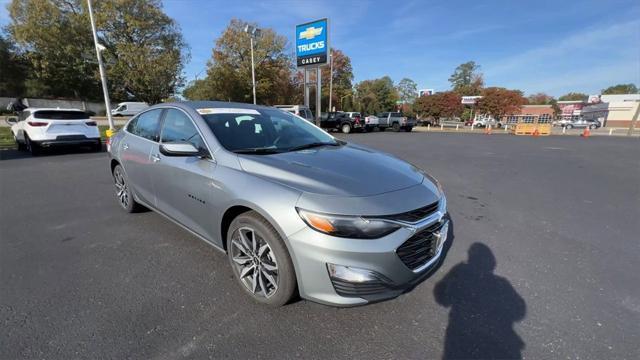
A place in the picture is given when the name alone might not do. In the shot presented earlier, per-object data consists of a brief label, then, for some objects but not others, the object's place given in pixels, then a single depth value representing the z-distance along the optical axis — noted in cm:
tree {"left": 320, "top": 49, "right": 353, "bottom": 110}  5287
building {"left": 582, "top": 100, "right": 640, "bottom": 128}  5641
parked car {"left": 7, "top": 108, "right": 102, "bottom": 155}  902
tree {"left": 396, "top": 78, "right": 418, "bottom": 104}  9450
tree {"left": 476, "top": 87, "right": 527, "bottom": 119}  4559
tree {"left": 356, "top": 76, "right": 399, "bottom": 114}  6806
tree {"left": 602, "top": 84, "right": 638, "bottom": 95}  11158
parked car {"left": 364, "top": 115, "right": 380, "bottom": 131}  2828
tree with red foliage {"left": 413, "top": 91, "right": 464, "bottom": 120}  5128
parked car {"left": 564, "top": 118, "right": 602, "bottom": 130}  4414
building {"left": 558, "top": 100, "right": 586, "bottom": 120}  7469
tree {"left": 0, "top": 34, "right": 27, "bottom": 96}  3584
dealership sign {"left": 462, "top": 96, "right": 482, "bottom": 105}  5458
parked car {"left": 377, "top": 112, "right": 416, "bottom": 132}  2859
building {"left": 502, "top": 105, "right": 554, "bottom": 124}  6594
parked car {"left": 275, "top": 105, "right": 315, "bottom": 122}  1930
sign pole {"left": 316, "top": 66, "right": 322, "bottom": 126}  2423
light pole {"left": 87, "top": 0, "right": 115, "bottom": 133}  1348
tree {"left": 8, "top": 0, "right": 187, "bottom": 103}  2959
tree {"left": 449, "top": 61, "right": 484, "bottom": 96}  9700
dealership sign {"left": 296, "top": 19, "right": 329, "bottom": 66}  2269
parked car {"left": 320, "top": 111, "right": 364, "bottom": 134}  2552
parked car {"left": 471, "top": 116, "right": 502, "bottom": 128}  4819
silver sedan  190
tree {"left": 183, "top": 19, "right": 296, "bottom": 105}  3316
